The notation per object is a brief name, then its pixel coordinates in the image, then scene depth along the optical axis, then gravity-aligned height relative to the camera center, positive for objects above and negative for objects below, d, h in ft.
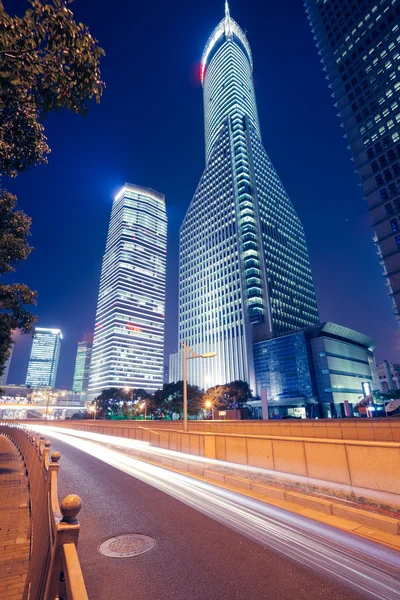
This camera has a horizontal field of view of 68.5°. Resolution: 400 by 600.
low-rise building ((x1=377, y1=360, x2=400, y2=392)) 507.18 +51.04
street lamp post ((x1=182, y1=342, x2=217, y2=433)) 70.19 -0.98
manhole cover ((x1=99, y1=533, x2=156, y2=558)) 17.47 -7.88
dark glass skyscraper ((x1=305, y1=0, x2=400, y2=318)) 231.09 +248.87
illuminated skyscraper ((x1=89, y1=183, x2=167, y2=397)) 651.66 +60.27
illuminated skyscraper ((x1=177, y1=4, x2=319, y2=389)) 379.55 +214.43
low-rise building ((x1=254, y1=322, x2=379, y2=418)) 295.07 +35.84
